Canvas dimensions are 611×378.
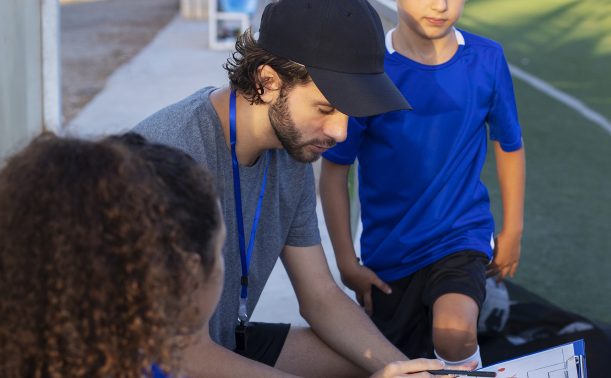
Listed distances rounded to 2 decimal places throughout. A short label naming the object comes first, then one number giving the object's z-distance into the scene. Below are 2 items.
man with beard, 2.52
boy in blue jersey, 3.18
